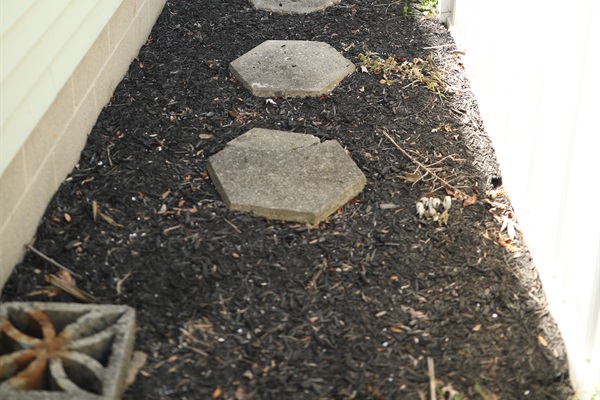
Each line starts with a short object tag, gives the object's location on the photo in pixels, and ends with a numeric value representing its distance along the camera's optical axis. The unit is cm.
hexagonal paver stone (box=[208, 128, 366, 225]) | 331
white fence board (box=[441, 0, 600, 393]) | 252
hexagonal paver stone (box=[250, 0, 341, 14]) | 529
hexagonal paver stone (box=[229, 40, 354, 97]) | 425
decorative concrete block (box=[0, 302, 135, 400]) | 238
